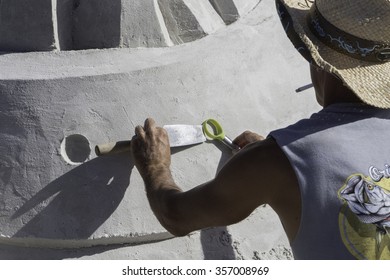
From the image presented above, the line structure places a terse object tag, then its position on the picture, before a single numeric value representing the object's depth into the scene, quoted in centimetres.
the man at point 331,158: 248
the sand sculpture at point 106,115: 303
